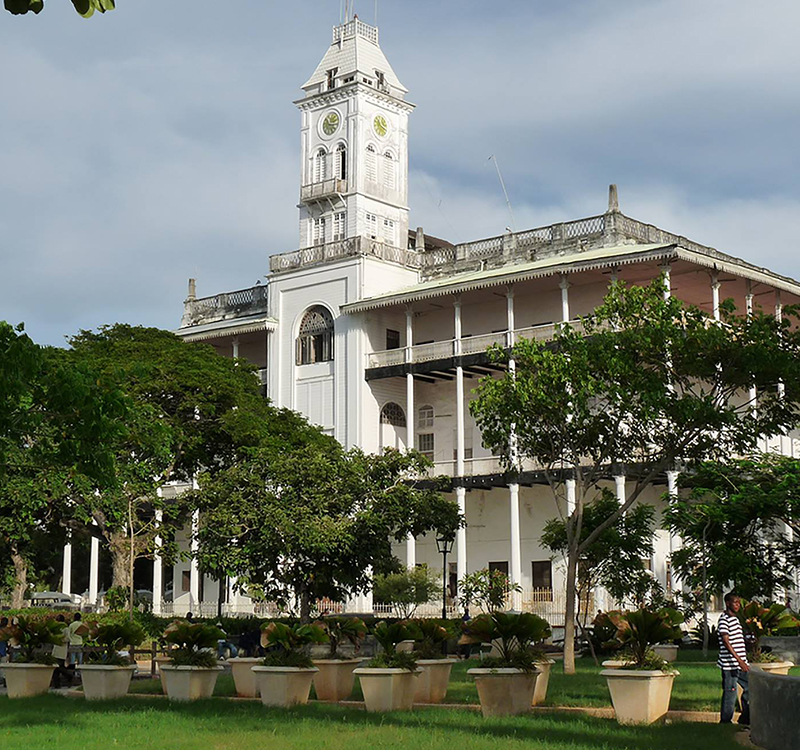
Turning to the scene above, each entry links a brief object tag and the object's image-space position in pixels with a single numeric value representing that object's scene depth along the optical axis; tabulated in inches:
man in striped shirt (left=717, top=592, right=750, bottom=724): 544.1
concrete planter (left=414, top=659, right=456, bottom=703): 688.4
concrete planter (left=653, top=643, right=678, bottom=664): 984.6
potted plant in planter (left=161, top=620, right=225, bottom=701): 708.7
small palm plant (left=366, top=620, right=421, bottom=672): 645.9
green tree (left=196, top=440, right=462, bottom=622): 1190.9
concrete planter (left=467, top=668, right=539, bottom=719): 599.8
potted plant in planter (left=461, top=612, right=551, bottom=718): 600.7
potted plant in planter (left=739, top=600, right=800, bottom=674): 660.1
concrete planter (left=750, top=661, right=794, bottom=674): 649.6
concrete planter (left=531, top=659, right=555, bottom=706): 645.7
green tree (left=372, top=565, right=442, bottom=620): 1594.5
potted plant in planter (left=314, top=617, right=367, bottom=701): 717.9
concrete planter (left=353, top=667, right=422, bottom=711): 638.5
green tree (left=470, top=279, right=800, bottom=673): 877.2
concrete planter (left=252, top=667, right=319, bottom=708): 665.6
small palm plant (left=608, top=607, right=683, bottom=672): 581.0
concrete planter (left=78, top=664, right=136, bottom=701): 731.4
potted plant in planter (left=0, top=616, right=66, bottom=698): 770.2
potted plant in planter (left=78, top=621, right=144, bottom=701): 732.0
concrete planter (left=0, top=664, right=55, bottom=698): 768.9
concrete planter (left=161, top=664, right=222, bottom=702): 708.0
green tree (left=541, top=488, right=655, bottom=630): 1163.9
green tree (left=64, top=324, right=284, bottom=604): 1310.3
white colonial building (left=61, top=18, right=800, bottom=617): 1654.8
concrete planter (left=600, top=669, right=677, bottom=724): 562.9
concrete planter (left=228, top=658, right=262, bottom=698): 743.1
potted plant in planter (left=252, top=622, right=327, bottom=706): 666.2
